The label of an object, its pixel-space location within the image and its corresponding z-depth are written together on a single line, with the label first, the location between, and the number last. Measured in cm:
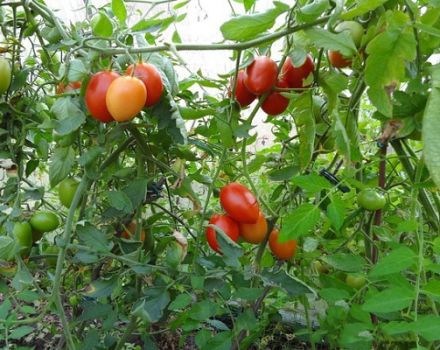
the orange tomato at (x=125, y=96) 58
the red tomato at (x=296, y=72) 73
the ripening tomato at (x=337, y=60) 71
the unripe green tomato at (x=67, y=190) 79
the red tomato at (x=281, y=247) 81
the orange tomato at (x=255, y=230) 78
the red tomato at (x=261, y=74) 70
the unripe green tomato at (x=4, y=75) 83
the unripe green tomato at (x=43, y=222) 79
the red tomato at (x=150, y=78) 62
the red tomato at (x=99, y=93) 61
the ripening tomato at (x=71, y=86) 75
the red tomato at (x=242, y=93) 75
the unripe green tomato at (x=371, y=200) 69
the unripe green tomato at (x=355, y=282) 85
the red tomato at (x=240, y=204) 74
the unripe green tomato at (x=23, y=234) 76
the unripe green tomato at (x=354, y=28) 63
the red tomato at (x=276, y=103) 74
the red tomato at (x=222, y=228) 76
